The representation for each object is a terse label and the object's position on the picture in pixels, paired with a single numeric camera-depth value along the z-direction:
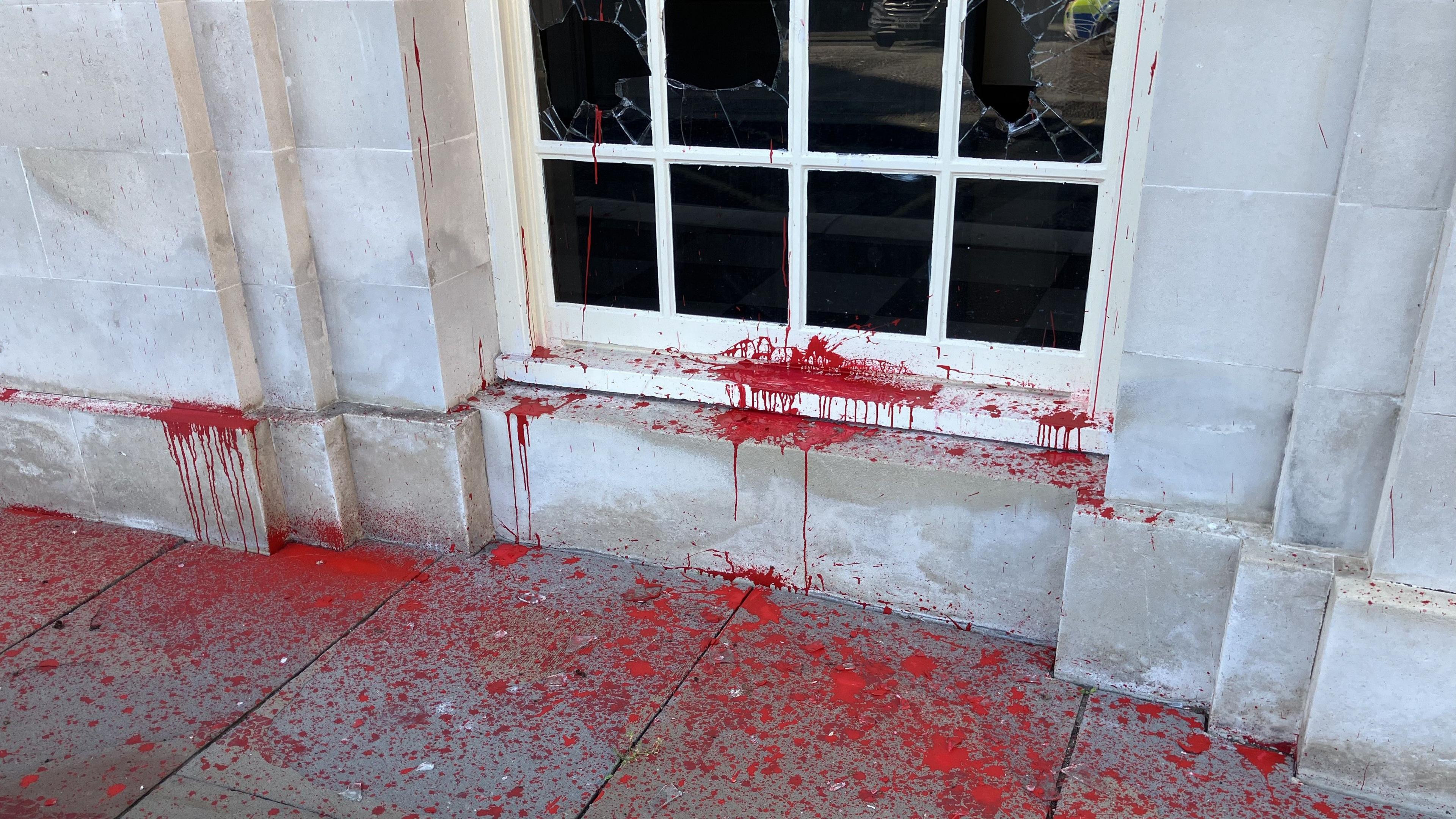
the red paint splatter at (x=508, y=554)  3.34
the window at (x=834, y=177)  2.61
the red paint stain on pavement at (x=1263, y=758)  2.41
